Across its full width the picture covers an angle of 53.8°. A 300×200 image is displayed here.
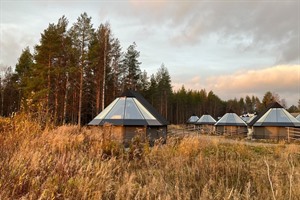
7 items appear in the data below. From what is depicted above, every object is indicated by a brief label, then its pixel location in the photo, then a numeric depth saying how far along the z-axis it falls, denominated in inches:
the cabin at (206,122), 2064.7
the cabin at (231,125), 1611.5
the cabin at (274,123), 1171.9
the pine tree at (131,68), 1921.8
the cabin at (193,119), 2526.1
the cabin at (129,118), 690.2
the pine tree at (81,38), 1270.9
